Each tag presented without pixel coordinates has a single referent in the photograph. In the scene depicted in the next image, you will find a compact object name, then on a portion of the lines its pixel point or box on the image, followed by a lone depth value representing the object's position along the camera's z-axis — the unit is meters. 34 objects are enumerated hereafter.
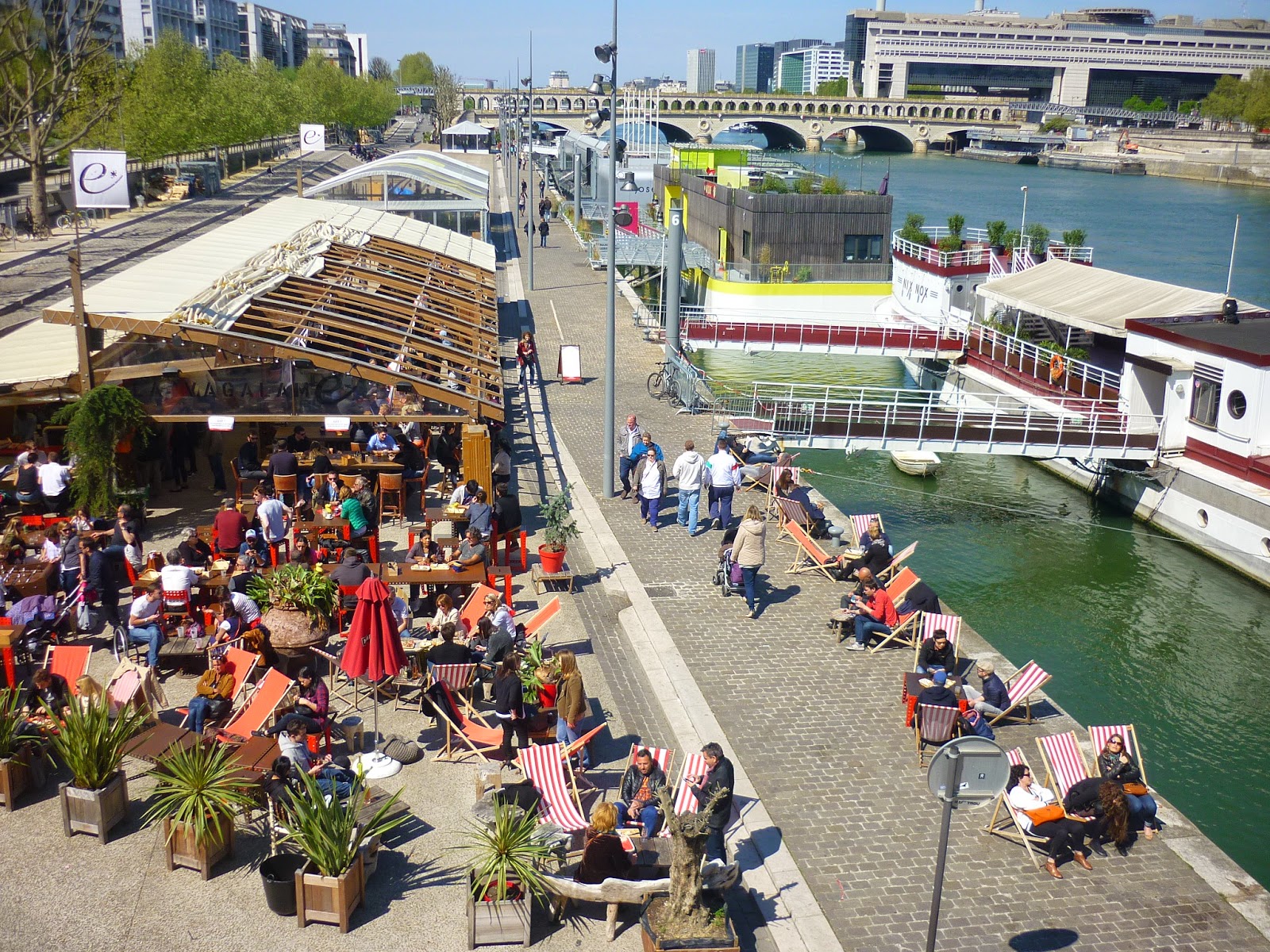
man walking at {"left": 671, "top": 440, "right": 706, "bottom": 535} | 16.19
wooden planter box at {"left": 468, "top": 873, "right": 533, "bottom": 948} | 7.80
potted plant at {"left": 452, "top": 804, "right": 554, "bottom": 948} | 7.81
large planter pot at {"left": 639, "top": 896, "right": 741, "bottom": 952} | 7.47
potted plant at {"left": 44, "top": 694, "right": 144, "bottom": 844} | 8.77
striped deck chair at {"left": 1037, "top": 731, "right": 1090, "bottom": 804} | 9.93
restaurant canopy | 15.23
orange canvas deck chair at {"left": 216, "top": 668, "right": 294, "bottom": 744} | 9.92
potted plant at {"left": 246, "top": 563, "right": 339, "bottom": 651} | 11.45
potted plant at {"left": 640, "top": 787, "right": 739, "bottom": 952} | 7.41
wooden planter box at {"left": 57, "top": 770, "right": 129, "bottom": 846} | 8.83
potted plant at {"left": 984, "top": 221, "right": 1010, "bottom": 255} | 34.62
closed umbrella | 9.91
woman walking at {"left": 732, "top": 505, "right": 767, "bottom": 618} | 13.49
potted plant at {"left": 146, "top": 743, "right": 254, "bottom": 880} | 8.37
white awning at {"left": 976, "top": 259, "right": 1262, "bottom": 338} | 22.84
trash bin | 8.00
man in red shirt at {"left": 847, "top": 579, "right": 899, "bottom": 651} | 13.05
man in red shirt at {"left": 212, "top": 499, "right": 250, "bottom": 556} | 13.46
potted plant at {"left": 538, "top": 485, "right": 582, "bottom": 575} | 14.32
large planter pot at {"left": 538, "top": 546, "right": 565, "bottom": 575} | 14.28
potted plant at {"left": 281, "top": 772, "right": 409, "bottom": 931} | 7.89
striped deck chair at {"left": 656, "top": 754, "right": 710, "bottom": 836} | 9.13
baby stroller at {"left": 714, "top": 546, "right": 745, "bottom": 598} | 14.32
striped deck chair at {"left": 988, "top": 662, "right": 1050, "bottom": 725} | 11.45
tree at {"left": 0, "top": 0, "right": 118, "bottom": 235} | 43.81
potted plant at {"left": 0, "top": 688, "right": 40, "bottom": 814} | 9.26
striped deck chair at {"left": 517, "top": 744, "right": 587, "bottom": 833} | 8.73
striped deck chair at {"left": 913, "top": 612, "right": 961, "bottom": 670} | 12.71
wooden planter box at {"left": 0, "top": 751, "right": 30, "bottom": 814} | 9.23
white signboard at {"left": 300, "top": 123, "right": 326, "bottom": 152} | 57.16
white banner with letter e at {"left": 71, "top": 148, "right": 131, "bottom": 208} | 32.25
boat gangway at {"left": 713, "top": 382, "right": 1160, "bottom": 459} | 20.42
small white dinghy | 24.23
